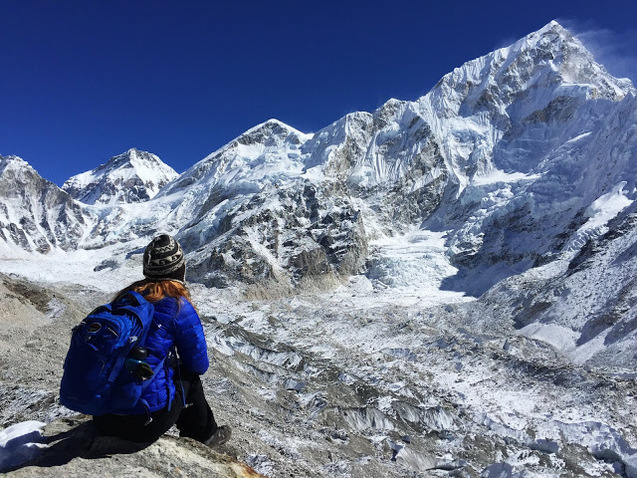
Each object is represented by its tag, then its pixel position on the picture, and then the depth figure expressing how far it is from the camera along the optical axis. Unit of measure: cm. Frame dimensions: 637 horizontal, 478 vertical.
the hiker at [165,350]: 388
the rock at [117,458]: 389
